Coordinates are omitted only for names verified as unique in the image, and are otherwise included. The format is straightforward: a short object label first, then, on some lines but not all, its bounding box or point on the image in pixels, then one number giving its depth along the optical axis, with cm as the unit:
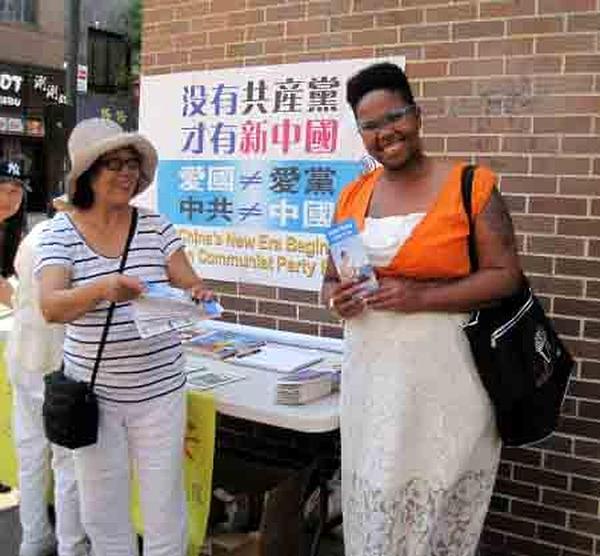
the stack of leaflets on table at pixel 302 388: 301
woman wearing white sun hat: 277
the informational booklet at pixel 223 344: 369
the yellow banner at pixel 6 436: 396
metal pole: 1266
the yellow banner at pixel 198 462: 313
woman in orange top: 246
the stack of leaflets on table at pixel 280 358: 344
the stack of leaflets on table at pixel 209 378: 324
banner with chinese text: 392
